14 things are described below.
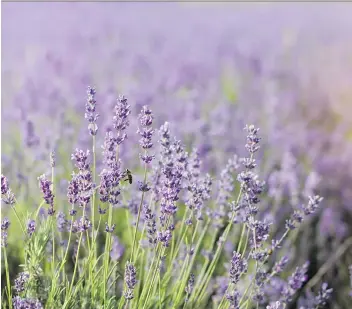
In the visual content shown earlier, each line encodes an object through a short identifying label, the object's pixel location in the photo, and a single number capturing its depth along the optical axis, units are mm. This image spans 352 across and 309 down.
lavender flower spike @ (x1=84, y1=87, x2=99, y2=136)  2120
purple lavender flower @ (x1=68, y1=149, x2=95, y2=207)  2103
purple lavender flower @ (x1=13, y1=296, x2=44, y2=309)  2110
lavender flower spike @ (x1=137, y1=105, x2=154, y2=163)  2102
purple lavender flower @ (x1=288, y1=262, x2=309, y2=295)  2200
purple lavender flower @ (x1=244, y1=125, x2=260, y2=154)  2107
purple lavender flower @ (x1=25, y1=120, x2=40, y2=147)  2319
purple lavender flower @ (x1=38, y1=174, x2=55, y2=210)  2116
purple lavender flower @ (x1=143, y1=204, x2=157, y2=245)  2122
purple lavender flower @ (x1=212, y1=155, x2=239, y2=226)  2214
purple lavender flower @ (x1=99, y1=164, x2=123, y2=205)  2115
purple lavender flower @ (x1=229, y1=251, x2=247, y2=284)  2107
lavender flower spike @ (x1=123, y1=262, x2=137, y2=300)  2102
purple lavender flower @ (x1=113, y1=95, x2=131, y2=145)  2105
